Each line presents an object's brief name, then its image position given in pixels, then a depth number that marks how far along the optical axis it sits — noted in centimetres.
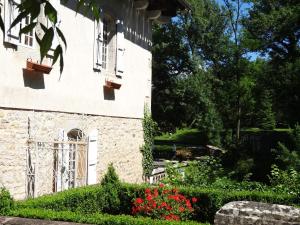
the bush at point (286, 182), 1020
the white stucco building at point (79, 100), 815
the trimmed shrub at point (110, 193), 959
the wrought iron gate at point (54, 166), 869
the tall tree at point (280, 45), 2356
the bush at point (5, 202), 632
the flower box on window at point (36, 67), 837
